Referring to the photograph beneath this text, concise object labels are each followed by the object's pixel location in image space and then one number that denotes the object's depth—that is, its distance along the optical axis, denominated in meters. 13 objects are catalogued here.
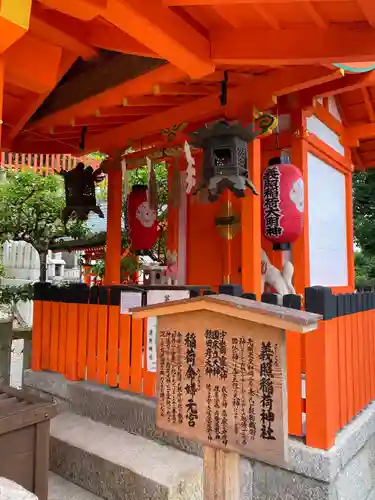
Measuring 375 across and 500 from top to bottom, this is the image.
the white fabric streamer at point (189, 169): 4.57
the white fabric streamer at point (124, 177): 5.58
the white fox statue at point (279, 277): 4.75
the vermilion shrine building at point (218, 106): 2.88
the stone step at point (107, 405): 3.62
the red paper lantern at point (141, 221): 5.80
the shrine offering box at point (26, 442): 2.48
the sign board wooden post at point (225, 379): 1.81
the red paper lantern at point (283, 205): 4.24
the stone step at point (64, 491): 3.28
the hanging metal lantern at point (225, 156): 3.81
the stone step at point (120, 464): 2.99
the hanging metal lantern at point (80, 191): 5.79
